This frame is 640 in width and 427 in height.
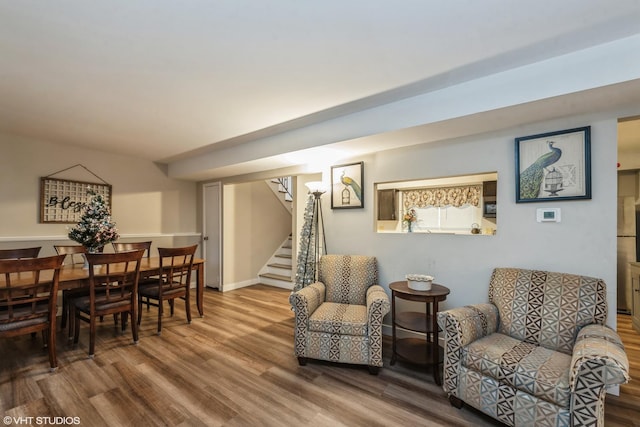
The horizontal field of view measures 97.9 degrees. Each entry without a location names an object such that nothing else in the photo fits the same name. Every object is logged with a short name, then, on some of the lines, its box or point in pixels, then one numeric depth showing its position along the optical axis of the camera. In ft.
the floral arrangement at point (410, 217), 16.78
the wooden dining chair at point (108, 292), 8.25
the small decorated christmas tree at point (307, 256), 11.55
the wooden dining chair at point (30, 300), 6.86
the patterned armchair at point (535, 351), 4.65
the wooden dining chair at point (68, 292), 9.69
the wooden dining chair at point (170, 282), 10.10
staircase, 17.12
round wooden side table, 7.38
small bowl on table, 7.86
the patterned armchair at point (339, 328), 7.54
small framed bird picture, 10.78
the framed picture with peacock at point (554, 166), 6.88
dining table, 8.16
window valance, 15.15
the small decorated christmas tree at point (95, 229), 9.33
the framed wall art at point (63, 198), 12.03
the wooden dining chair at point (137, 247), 11.32
